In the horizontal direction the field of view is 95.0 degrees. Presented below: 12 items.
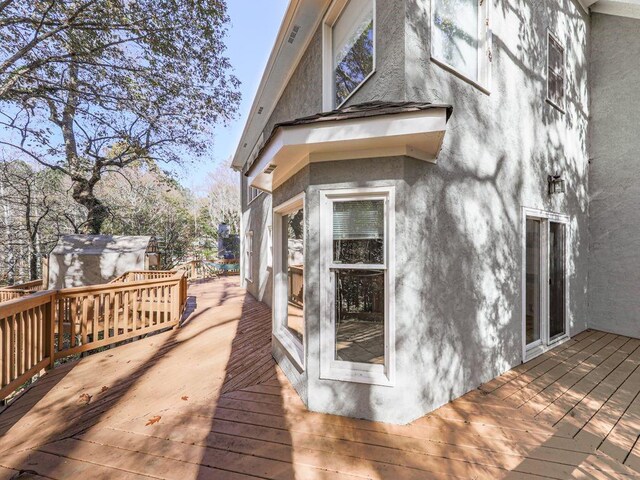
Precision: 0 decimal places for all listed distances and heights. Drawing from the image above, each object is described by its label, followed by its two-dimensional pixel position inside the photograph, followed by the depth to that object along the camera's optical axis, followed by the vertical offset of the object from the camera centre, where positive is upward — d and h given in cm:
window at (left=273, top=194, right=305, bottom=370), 389 -49
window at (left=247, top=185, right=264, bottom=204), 997 +179
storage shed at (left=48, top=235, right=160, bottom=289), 873 -48
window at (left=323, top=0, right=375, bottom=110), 371 +275
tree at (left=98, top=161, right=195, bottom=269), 1548 +156
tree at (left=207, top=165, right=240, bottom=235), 2856 +492
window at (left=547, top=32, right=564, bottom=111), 525 +316
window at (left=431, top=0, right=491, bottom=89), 342 +257
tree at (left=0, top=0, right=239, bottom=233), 593 +421
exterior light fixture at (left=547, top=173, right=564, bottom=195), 508 +103
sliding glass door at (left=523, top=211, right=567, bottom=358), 470 -65
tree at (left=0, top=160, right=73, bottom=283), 1071 +105
